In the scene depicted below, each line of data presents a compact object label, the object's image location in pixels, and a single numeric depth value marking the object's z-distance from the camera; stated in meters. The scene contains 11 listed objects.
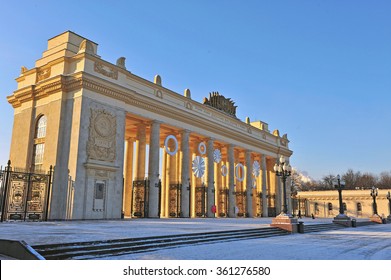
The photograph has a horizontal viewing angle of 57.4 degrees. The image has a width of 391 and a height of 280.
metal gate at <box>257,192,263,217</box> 43.19
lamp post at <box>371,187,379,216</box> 35.28
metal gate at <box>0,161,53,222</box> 20.53
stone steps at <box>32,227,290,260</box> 8.40
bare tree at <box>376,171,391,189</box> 89.88
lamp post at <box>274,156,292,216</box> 19.81
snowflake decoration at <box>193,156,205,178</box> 33.12
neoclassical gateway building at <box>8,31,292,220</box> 22.95
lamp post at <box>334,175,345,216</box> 26.11
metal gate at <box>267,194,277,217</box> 45.70
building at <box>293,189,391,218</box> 57.59
